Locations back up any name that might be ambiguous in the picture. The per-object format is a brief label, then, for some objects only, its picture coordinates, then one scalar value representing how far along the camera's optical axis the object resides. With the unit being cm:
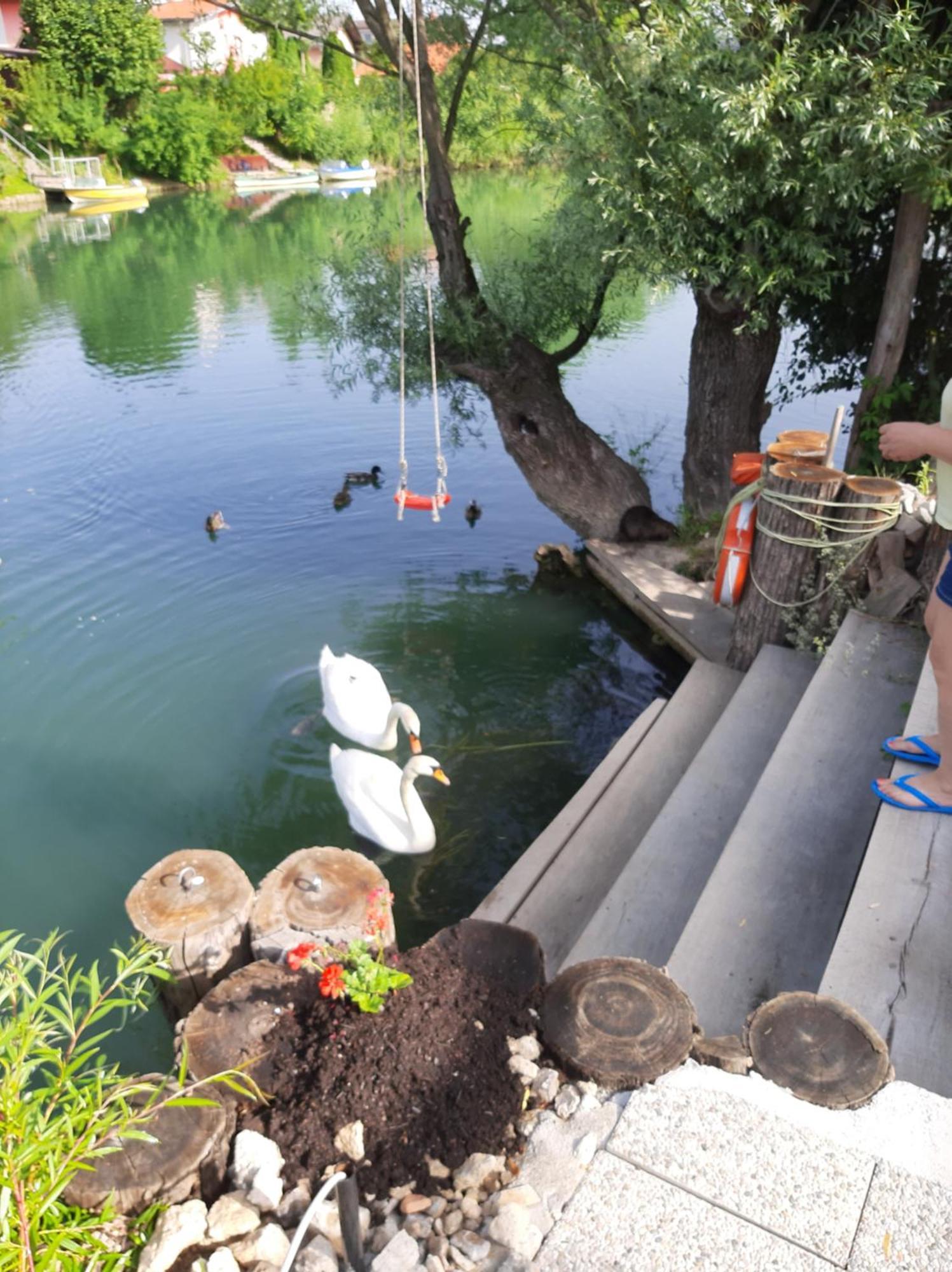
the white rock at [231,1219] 231
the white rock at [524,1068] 267
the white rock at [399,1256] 222
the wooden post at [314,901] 355
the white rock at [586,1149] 246
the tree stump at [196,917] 362
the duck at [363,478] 1140
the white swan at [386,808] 564
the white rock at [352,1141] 252
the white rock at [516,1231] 224
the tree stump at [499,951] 298
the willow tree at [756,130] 629
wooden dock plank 758
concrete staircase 335
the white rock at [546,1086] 262
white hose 195
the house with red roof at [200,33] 4694
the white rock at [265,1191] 242
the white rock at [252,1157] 246
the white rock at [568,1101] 258
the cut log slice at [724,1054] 262
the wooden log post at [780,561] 562
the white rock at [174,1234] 223
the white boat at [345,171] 4303
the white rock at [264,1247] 228
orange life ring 622
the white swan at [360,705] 657
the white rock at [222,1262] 221
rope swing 759
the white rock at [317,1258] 224
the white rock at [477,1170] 244
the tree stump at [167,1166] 231
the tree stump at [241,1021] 280
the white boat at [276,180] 4084
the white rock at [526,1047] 273
